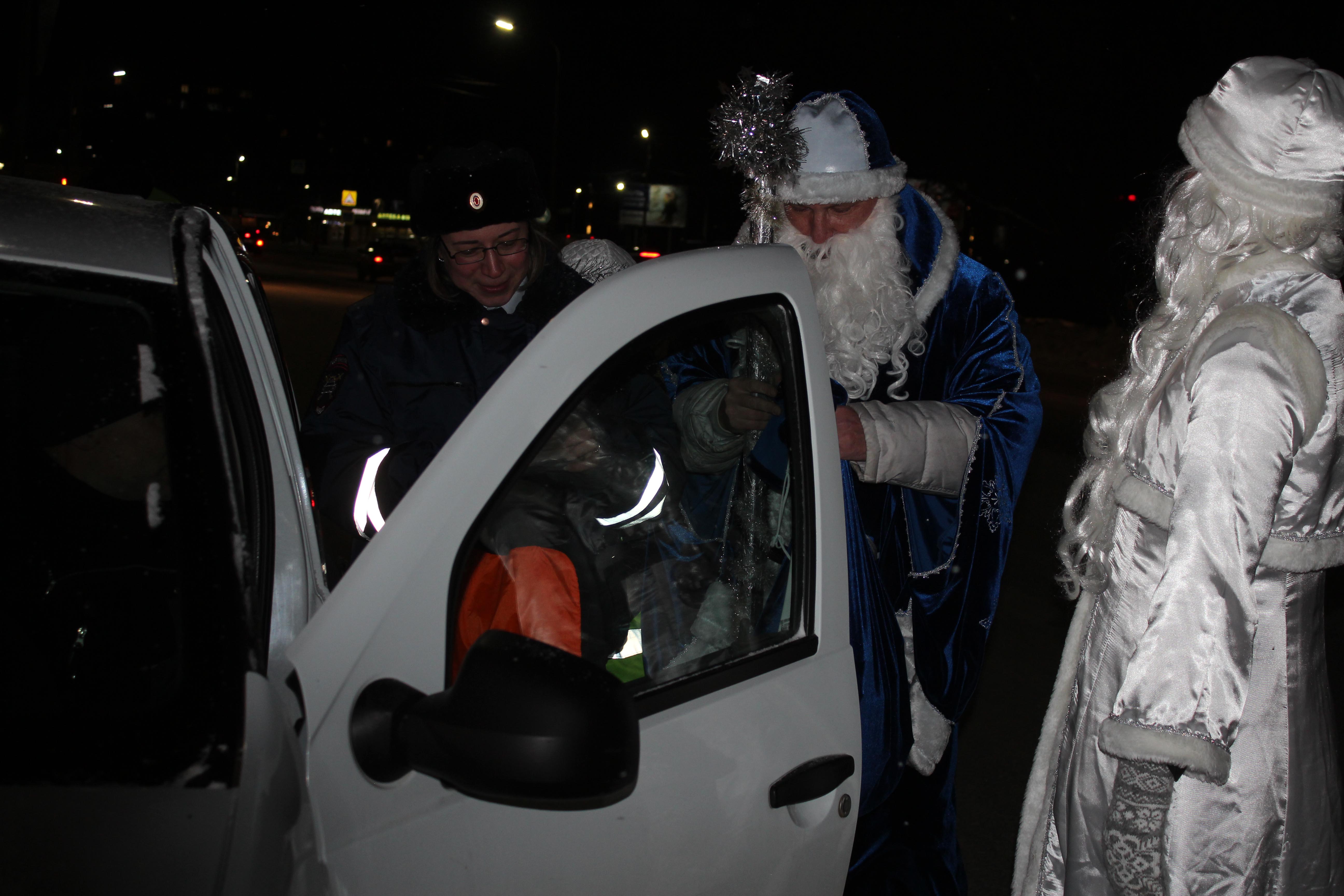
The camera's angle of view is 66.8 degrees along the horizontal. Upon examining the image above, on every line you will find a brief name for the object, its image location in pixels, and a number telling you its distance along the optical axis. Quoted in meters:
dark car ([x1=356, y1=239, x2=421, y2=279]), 34.62
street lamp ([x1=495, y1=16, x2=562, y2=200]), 16.48
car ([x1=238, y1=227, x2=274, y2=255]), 49.62
